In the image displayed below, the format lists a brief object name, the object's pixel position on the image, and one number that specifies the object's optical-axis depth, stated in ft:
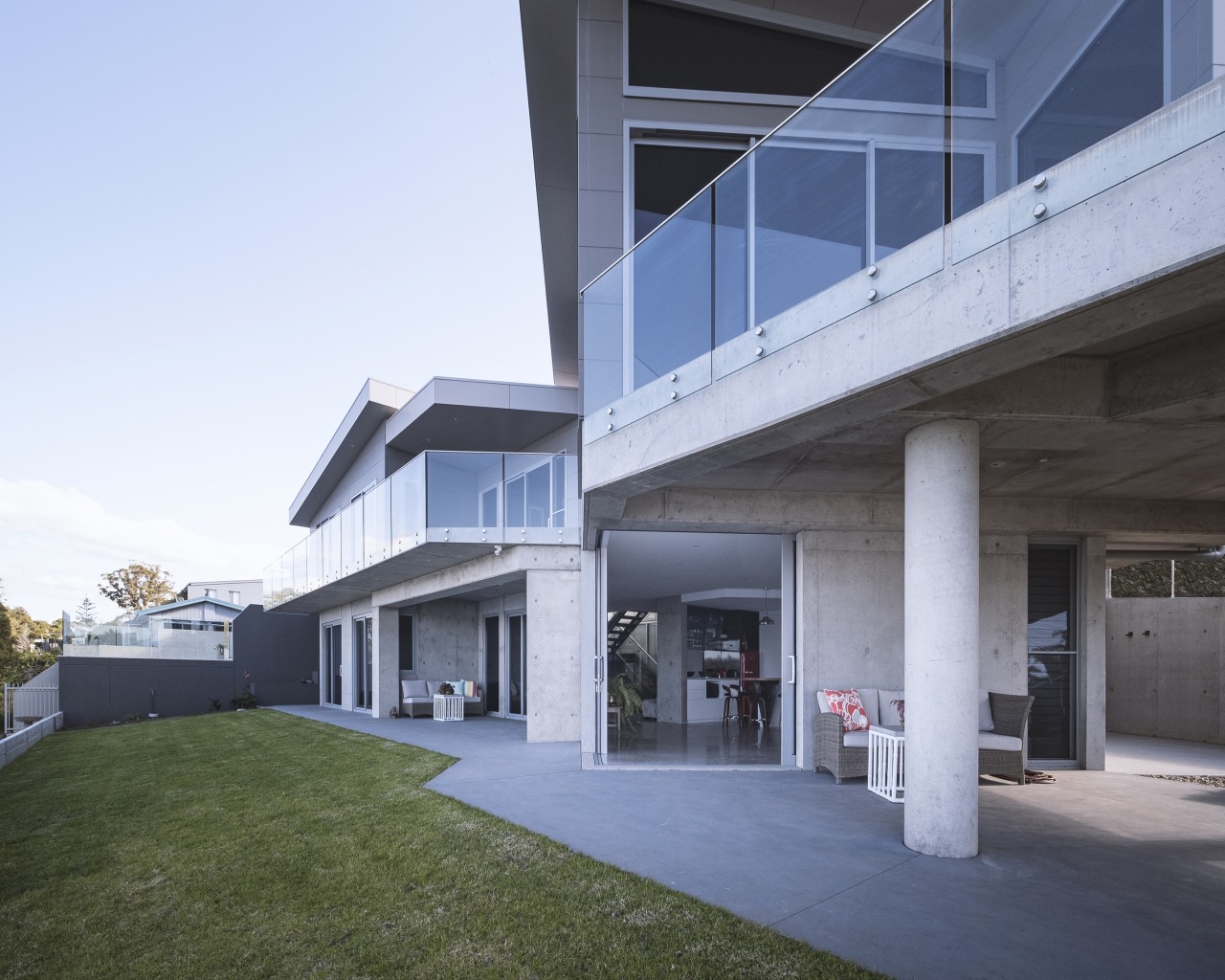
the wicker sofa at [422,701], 57.98
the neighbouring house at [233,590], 158.81
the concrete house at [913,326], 11.50
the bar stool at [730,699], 50.16
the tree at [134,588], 177.99
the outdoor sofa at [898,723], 26.25
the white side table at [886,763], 24.09
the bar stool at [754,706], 50.16
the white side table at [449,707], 55.16
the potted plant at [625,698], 46.28
